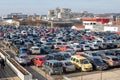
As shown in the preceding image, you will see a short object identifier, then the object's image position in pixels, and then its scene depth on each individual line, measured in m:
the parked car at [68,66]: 26.95
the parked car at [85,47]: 44.38
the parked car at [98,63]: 28.69
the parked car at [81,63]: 28.06
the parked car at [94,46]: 45.73
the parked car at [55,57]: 31.63
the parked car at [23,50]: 39.46
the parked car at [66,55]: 32.56
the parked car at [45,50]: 41.77
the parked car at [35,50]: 41.28
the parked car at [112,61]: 30.28
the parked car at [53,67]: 26.07
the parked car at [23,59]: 31.23
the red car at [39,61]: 30.14
